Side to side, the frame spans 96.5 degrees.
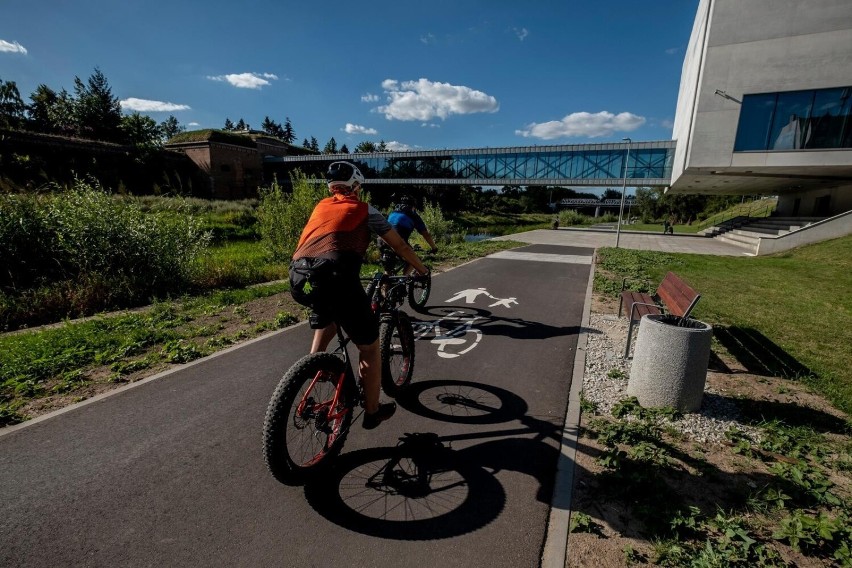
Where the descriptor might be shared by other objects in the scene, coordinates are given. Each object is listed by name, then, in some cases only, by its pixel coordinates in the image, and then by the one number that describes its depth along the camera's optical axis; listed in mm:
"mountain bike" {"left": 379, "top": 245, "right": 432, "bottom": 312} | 6652
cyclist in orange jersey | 2715
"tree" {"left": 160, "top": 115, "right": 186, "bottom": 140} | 119550
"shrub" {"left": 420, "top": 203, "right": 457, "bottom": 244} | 20641
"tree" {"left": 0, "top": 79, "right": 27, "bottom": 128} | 57969
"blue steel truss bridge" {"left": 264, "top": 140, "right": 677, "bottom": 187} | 38938
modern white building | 19875
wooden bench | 4691
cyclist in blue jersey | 6438
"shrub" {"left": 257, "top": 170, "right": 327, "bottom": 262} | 12914
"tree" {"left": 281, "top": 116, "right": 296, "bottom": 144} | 136000
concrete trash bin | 3893
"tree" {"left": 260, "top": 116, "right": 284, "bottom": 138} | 133875
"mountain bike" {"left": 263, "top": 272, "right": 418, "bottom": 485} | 2541
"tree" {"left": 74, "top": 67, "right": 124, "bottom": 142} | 61884
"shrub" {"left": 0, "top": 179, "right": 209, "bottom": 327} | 6961
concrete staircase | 23016
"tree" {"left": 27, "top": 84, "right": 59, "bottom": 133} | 63219
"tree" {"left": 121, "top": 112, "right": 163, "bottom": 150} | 63688
